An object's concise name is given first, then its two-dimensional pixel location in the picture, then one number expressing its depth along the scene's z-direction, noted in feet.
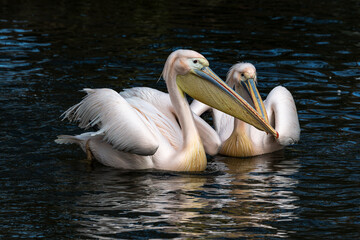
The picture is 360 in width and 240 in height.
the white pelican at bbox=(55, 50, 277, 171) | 35.29
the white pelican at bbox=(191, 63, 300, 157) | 38.81
